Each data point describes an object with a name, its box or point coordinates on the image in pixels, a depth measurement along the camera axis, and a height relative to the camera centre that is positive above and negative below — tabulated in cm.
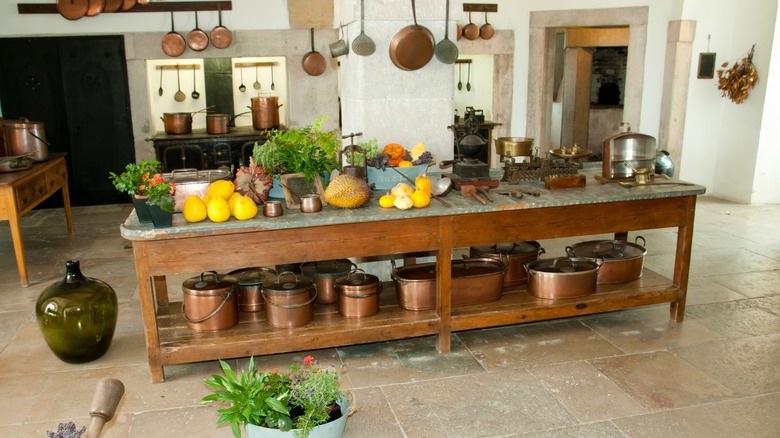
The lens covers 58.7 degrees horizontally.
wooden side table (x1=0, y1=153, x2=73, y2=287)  565 -97
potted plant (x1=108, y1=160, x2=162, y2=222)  383 -57
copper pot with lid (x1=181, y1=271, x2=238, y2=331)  412 -133
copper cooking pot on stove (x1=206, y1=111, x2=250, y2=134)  878 -55
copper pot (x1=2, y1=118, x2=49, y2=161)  685 -59
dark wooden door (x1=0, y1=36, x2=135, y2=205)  857 -23
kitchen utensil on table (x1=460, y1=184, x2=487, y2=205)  445 -69
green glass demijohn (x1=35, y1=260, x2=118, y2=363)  420 -141
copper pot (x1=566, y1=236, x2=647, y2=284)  488 -124
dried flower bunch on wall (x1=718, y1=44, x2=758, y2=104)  847 +3
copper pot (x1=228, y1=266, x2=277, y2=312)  445 -135
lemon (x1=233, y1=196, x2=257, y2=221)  392 -71
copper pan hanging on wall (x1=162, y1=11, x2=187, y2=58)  846 +43
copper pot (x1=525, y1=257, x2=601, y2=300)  460 -131
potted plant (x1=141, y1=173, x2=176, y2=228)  373 -63
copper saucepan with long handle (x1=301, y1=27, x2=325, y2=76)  880 +22
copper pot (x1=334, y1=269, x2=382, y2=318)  427 -130
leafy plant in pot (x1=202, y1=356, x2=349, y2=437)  300 -139
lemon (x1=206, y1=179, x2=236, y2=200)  402 -62
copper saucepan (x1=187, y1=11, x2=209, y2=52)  847 +49
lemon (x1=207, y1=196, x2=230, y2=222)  387 -71
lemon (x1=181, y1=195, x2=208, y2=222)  388 -71
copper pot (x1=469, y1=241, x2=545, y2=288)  490 -122
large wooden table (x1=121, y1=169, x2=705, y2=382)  390 -96
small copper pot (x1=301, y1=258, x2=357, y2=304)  454 -126
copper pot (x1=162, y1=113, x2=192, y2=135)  867 -53
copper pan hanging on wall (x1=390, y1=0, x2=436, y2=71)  493 +24
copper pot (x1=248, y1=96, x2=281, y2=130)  896 -39
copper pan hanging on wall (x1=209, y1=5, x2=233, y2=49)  855 +54
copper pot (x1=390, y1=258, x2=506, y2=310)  443 -129
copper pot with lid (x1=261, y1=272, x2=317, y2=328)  416 -132
